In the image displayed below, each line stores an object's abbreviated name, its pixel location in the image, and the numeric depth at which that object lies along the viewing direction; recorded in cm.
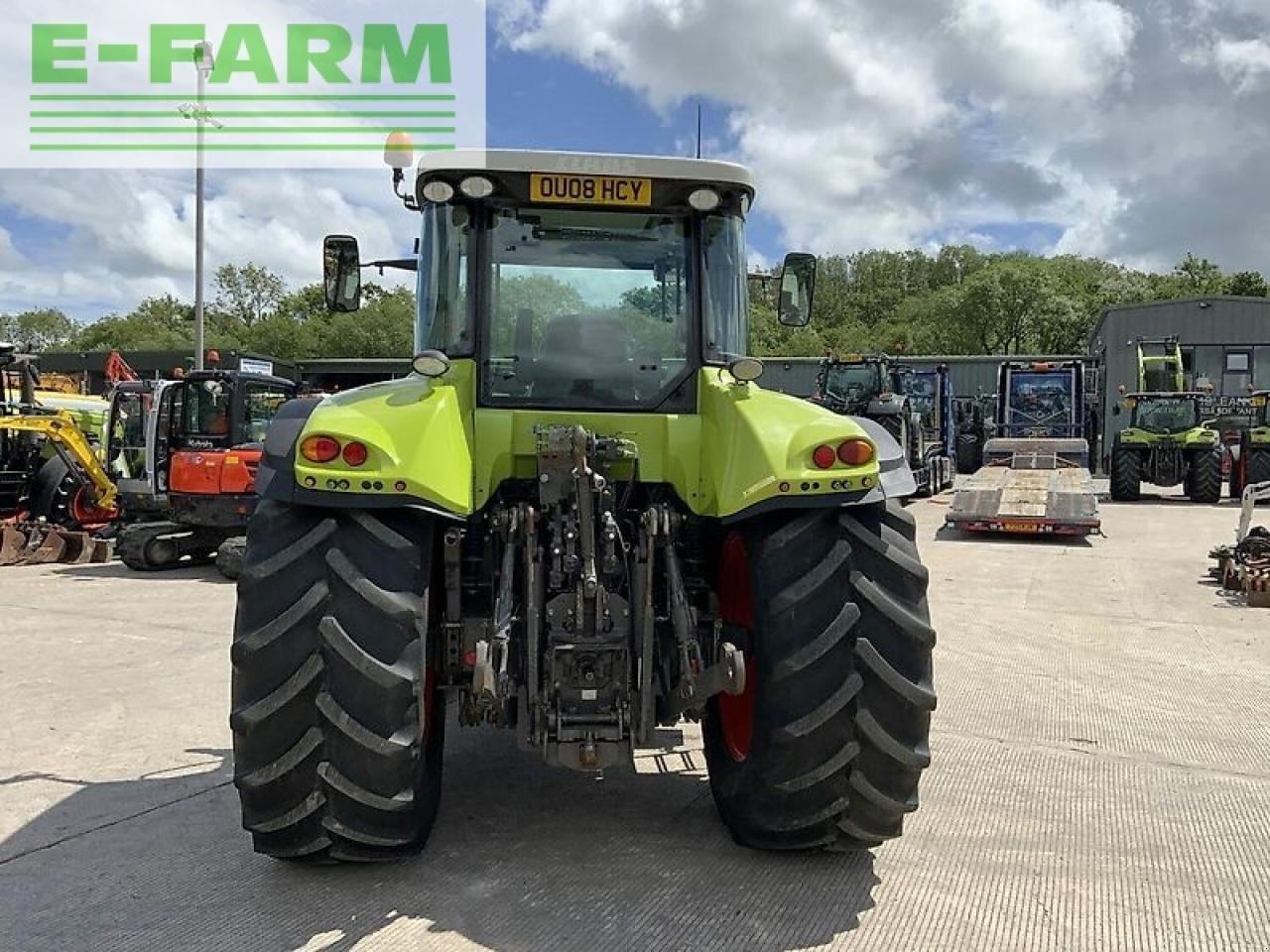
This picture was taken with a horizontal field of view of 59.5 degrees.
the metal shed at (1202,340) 3206
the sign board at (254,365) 1614
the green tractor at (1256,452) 2111
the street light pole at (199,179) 2122
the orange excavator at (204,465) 1155
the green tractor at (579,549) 346
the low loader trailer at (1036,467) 1438
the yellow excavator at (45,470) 1404
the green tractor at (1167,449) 2050
